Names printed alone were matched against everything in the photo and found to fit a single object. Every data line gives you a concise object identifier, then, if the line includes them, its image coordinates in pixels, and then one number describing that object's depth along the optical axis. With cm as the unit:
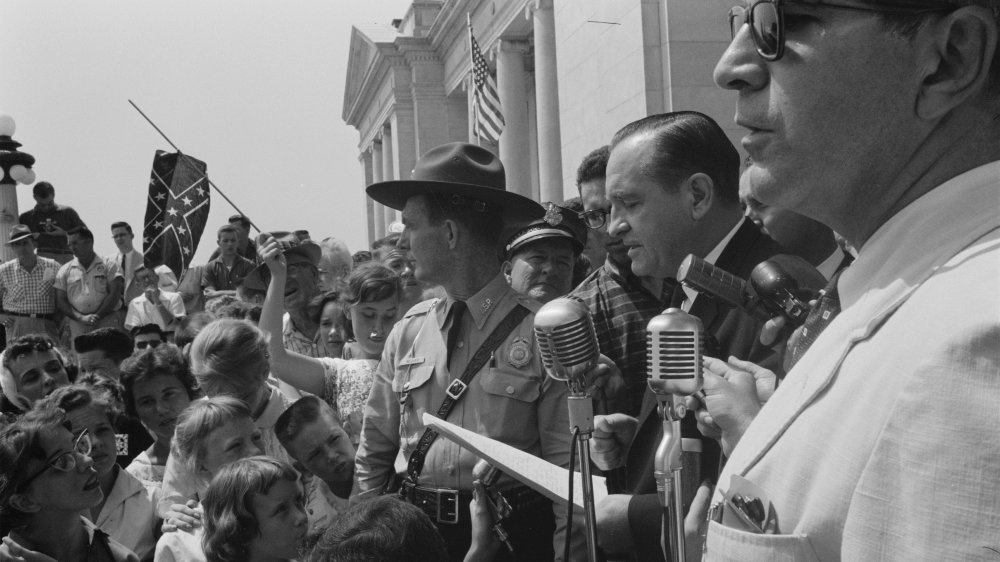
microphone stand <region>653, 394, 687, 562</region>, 159
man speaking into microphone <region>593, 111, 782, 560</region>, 261
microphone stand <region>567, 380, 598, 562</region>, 187
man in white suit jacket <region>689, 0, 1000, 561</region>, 94
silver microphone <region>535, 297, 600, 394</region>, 190
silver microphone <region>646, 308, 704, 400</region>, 156
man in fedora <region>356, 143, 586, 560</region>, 328
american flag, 1636
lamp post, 1191
